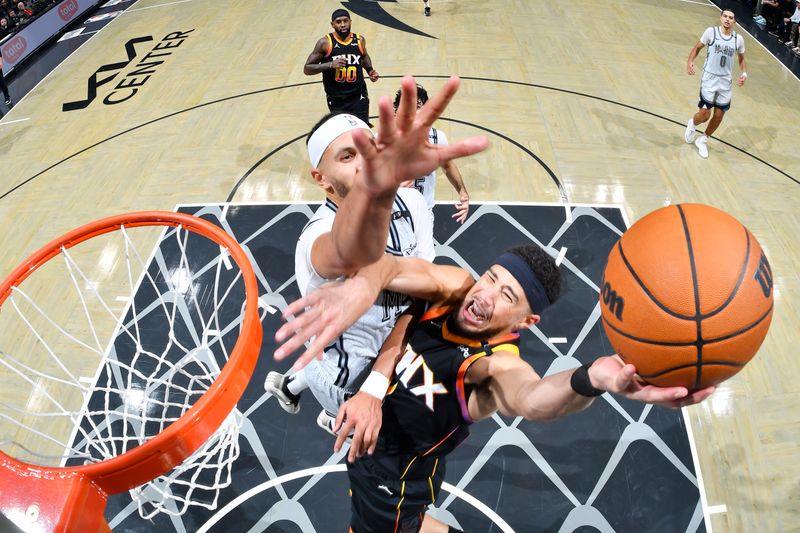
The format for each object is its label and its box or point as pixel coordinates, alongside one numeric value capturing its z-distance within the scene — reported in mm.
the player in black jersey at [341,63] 5742
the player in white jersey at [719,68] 6316
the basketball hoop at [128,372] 2111
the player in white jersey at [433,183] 4148
